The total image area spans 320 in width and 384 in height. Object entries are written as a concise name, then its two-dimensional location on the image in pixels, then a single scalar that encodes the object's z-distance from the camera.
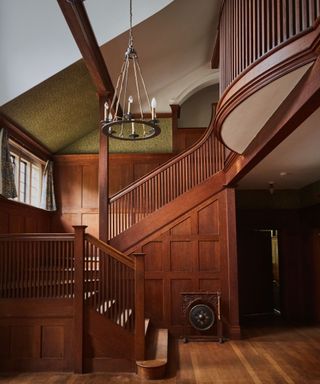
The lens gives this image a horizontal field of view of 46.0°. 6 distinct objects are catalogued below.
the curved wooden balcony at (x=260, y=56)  2.46
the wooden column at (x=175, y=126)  8.66
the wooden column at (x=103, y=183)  6.52
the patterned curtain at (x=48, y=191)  7.94
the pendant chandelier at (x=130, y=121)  3.98
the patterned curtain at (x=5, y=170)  5.85
